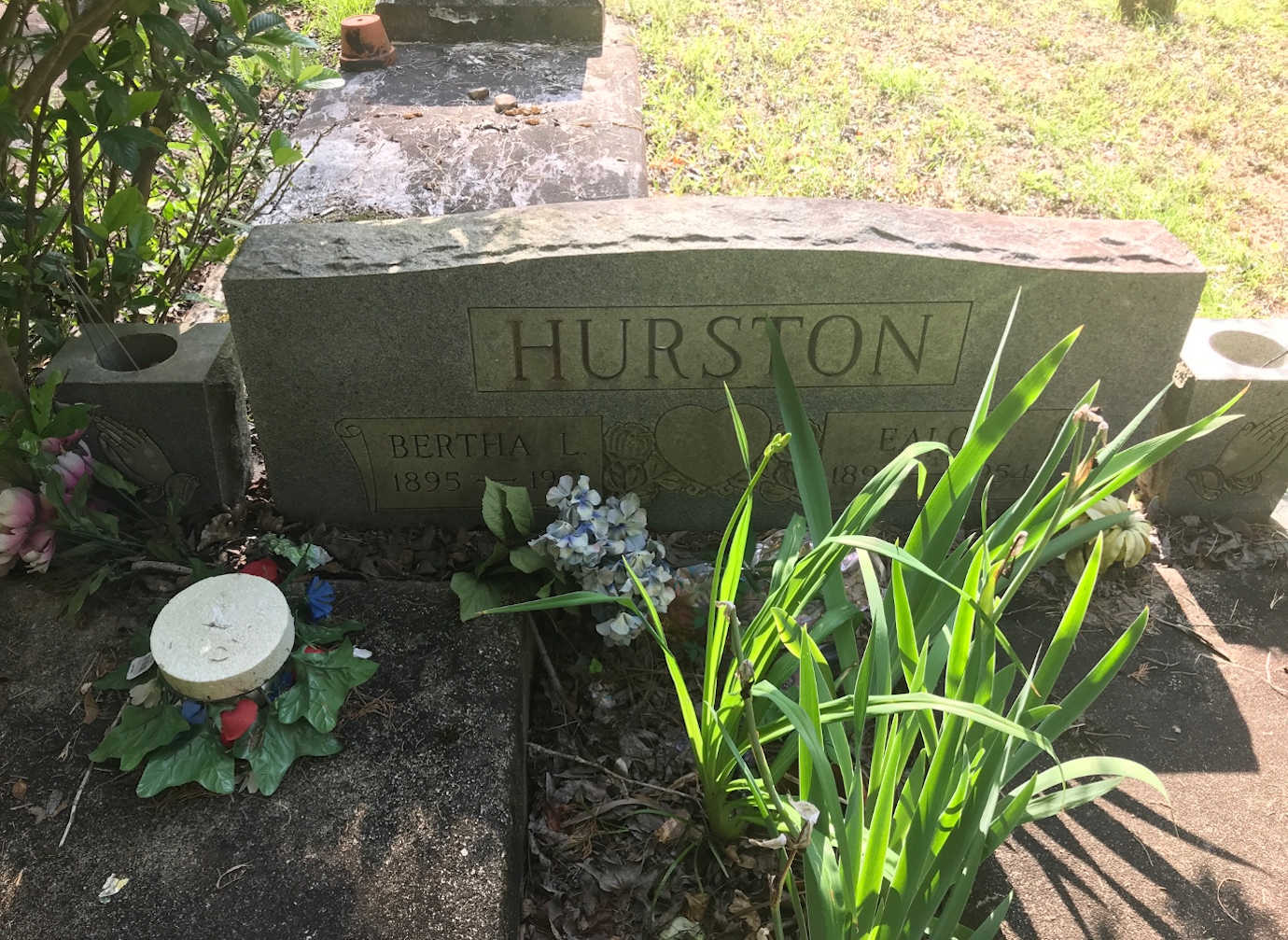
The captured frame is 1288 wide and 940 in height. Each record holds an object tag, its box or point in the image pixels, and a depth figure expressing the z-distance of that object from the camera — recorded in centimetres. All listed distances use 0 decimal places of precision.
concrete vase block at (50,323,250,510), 229
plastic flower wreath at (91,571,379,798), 181
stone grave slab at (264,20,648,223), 355
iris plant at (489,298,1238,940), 133
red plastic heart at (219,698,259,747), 185
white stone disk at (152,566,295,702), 183
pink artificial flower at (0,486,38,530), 210
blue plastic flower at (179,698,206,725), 187
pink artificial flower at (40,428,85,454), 217
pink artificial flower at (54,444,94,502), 221
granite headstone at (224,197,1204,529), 218
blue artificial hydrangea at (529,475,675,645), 216
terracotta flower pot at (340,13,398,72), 466
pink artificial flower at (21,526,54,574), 214
